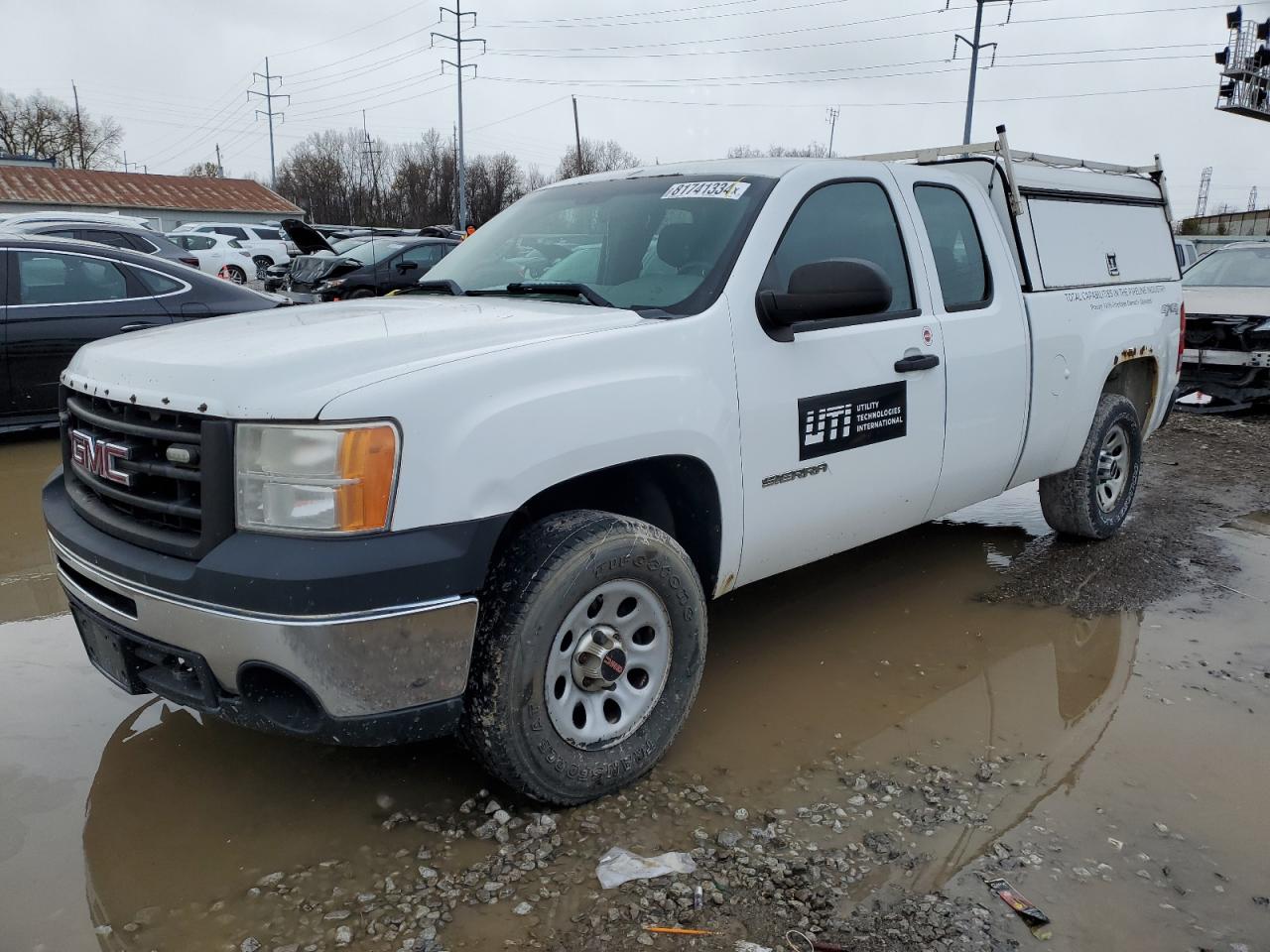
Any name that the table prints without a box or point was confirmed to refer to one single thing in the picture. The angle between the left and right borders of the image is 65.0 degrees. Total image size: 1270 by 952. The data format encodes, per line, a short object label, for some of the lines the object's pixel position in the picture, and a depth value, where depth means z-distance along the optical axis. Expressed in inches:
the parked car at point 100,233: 411.2
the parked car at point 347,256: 238.4
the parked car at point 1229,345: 369.7
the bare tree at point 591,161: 2578.7
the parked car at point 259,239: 986.7
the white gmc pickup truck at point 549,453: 93.0
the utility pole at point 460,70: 1549.0
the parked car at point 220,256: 901.8
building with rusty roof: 1766.4
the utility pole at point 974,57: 1262.9
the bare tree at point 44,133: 2733.8
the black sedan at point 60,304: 269.7
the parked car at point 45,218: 458.8
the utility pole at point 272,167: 2605.8
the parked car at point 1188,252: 690.0
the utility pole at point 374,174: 2652.6
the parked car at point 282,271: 719.7
